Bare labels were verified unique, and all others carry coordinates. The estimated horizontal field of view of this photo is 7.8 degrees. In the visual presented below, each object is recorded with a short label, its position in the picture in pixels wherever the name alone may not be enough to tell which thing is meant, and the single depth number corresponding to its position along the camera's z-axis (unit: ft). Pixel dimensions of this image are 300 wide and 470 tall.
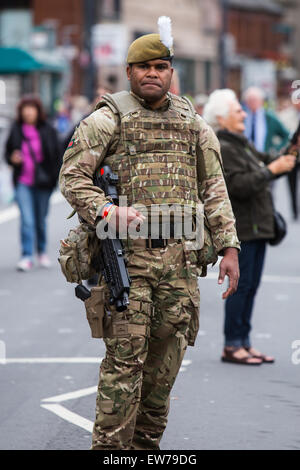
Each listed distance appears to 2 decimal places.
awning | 157.48
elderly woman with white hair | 46.94
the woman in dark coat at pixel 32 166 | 80.16
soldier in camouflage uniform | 30.40
